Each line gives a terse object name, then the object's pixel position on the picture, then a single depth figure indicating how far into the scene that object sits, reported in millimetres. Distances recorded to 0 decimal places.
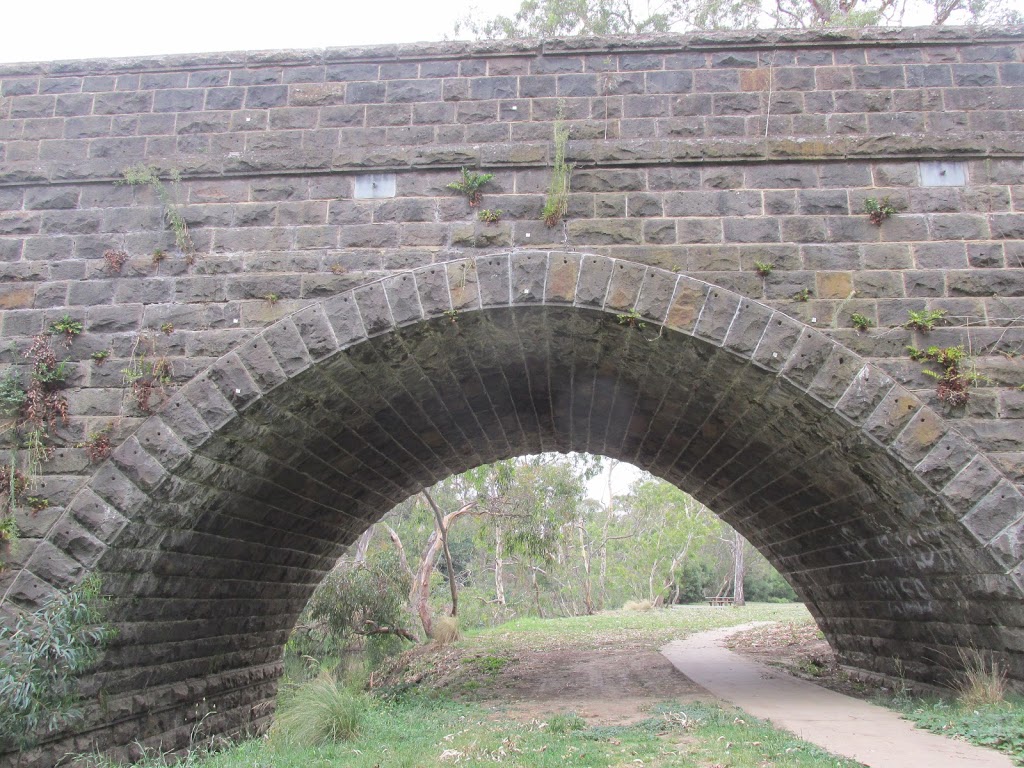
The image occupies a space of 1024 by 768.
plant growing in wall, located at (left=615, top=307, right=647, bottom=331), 6207
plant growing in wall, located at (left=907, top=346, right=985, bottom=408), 5934
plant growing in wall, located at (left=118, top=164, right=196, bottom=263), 6693
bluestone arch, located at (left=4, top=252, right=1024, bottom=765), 5996
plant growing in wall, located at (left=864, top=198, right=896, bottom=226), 6441
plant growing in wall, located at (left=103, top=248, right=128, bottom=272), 6676
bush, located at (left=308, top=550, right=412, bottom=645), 15914
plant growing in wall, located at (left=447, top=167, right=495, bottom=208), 6656
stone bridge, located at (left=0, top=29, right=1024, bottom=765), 6078
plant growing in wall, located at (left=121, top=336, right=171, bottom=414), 6277
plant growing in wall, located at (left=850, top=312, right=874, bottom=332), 6145
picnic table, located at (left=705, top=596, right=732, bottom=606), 39625
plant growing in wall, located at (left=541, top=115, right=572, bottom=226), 6504
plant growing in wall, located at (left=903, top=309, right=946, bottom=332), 6152
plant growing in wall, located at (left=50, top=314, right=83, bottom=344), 6547
